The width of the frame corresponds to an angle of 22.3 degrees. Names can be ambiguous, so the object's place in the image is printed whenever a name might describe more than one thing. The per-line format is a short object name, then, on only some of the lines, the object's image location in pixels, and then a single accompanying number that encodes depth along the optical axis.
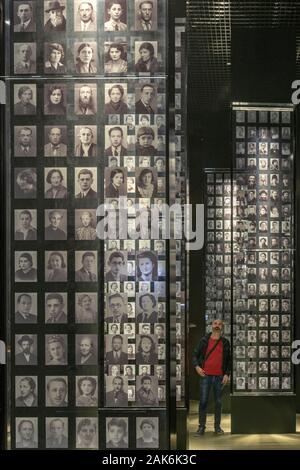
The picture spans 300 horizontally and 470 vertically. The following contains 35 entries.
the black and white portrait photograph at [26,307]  3.70
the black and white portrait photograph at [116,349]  3.70
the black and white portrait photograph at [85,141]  3.68
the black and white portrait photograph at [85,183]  3.68
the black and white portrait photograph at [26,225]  3.70
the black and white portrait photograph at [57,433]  3.70
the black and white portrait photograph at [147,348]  3.68
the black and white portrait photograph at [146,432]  3.68
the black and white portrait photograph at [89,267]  3.69
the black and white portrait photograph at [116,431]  3.69
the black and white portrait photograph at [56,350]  3.71
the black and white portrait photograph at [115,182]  3.68
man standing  8.55
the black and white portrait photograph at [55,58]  3.67
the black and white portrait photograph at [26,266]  3.69
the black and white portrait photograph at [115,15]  3.64
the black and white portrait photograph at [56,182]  3.69
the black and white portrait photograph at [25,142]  3.67
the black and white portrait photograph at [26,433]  3.70
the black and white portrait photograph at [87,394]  3.70
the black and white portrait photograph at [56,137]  3.68
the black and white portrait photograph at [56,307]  3.71
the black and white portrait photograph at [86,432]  3.70
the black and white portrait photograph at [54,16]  3.65
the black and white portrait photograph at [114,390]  3.70
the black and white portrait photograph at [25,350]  3.69
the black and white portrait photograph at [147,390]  3.69
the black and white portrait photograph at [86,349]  3.70
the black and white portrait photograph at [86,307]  3.70
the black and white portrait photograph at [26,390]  3.70
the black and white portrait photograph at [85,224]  3.69
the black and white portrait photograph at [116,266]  3.69
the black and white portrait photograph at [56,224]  3.70
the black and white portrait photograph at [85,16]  3.65
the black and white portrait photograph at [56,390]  3.71
